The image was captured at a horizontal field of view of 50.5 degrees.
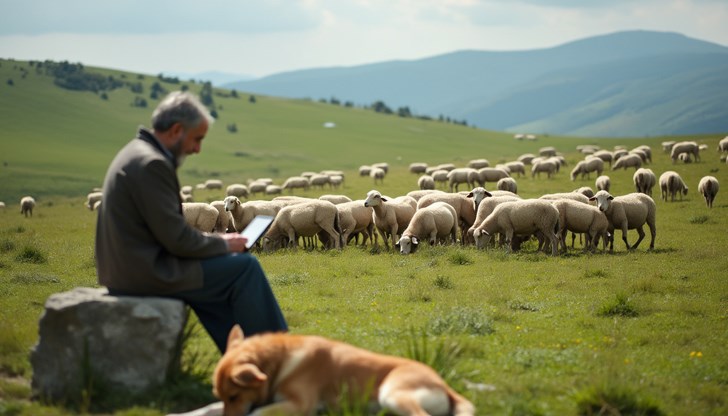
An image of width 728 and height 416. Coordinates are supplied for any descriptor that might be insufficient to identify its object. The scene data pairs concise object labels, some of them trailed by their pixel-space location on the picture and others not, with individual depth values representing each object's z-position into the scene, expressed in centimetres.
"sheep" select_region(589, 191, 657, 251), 2098
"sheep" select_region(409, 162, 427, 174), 6412
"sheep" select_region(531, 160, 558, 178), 4709
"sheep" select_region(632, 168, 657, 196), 3319
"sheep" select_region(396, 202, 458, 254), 2177
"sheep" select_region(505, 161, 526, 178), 5025
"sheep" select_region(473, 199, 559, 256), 2034
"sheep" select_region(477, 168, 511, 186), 4312
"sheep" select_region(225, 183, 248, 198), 5138
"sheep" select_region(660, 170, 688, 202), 3250
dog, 614
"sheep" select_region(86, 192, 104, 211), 4738
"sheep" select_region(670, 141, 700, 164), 4969
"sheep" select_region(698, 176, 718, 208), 2961
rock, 712
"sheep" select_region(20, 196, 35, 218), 4491
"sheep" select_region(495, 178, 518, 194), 3547
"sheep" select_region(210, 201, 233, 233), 2459
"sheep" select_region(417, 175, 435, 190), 4348
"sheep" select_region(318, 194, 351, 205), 2831
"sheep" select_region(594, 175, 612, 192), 3491
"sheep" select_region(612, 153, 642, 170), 4719
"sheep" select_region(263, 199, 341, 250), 2319
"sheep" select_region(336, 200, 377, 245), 2364
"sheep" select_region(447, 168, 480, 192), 4269
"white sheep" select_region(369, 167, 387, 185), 5519
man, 725
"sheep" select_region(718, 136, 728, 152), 5106
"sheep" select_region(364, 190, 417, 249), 2292
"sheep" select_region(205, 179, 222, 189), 6331
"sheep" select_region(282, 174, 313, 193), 5309
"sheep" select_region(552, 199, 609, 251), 2070
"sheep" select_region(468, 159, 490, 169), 5797
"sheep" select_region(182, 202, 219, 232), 2398
